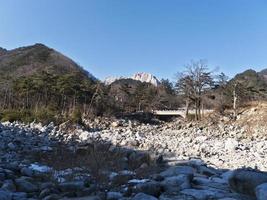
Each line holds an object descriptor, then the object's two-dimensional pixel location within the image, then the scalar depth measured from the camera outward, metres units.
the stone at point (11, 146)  6.57
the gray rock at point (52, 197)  3.18
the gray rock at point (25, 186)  3.57
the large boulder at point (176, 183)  3.54
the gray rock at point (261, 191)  3.05
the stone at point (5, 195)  3.05
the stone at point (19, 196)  3.19
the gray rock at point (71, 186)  3.57
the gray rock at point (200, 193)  3.26
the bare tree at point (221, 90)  17.00
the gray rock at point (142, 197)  3.13
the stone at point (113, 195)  3.25
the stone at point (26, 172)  4.38
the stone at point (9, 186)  3.47
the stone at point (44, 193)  3.33
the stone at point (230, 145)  7.39
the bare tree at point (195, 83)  19.83
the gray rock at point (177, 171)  4.08
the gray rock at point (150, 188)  3.42
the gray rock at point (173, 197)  3.26
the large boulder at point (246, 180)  3.42
